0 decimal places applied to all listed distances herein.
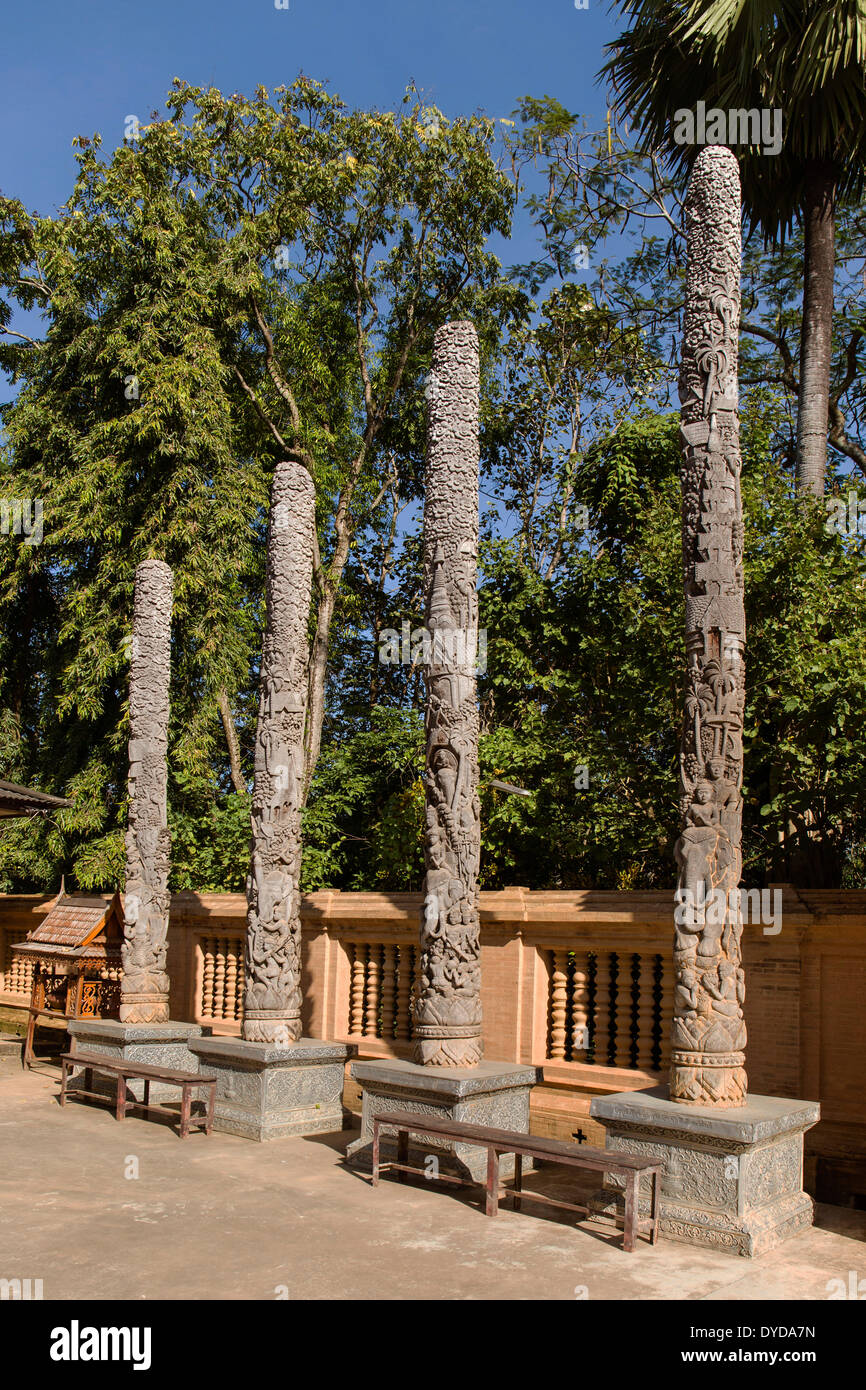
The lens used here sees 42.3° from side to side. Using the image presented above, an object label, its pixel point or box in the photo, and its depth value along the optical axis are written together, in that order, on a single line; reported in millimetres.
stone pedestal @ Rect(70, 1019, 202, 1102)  11168
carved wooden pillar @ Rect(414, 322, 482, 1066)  8500
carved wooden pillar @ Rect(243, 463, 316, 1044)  9977
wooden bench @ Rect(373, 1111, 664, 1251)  6125
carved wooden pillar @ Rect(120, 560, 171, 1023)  11656
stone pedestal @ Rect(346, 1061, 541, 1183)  7762
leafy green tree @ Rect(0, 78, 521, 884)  16828
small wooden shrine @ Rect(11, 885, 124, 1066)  12351
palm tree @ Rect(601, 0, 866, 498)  12609
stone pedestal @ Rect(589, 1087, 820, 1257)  6152
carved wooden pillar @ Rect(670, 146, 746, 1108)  6844
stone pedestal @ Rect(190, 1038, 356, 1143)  9312
